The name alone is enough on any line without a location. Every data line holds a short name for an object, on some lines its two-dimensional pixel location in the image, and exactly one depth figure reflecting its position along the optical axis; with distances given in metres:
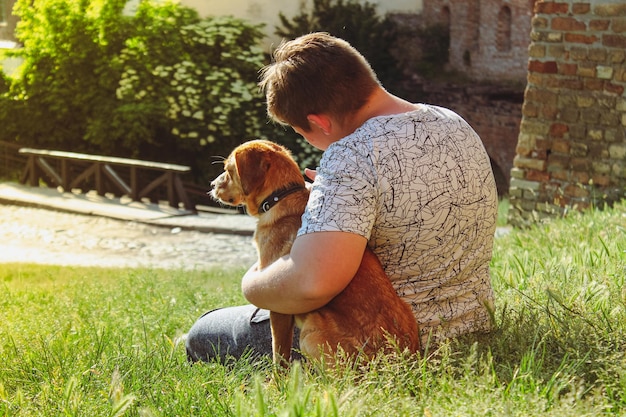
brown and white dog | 3.14
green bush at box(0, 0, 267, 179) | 21.75
